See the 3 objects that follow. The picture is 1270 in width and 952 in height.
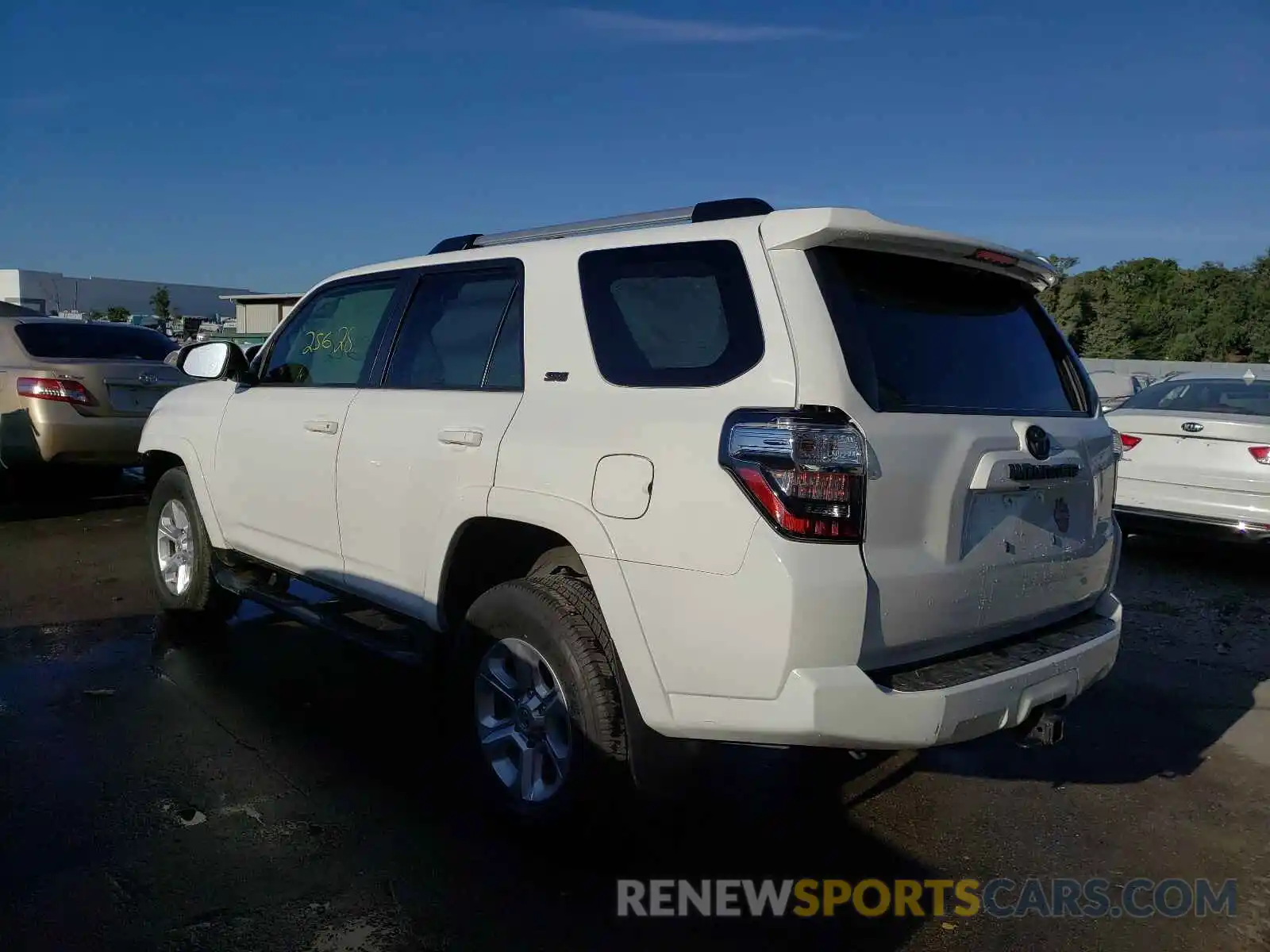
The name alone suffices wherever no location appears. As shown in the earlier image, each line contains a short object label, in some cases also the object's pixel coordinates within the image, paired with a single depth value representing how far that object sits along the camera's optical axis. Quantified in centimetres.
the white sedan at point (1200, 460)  698
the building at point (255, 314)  3216
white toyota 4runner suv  263
